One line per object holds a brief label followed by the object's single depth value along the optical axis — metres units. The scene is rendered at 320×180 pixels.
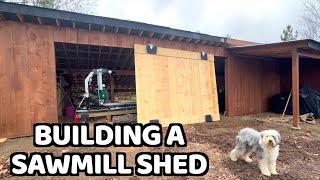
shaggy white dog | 2.60
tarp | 7.01
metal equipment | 4.81
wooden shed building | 3.91
